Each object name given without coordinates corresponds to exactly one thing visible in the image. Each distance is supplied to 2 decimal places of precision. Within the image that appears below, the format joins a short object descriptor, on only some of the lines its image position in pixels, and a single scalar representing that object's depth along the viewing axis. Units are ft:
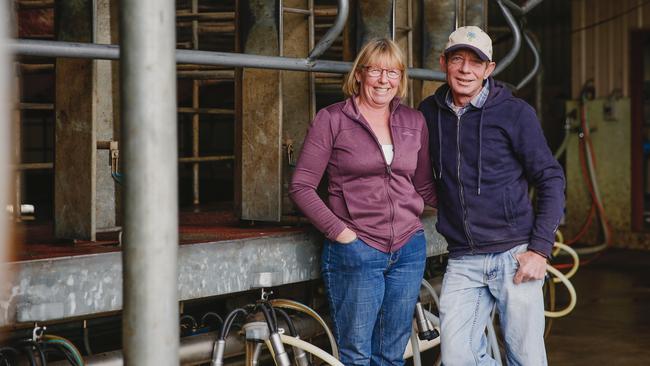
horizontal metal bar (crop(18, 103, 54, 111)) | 21.56
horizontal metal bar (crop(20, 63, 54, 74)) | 24.67
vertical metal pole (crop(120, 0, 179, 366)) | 6.40
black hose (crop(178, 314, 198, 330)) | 16.03
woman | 13.51
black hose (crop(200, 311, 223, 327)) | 15.91
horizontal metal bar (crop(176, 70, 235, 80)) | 25.79
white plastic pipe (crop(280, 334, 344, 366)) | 13.42
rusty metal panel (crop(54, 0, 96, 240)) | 14.42
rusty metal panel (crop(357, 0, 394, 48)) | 18.11
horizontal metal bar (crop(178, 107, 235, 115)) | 24.85
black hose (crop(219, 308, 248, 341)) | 14.11
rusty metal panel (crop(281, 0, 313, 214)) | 17.46
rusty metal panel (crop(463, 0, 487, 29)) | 21.65
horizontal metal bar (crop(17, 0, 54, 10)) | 23.98
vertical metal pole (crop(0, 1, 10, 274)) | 5.31
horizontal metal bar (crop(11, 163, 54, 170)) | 20.33
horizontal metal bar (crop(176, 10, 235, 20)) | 25.80
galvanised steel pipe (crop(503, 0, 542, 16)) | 18.87
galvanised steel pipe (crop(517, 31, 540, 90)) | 19.88
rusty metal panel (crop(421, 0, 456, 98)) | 20.27
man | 13.41
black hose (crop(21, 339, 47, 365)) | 12.04
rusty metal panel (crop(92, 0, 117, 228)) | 16.93
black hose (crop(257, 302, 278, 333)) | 14.03
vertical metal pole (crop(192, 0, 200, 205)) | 25.54
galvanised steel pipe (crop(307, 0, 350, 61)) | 13.60
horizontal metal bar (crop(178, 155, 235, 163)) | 24.34
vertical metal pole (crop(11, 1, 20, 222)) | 17.71
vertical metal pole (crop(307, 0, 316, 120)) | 17.35
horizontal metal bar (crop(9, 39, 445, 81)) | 10.93
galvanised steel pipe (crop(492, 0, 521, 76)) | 18.08
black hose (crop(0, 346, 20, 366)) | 12.26
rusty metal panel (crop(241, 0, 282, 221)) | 16.40
